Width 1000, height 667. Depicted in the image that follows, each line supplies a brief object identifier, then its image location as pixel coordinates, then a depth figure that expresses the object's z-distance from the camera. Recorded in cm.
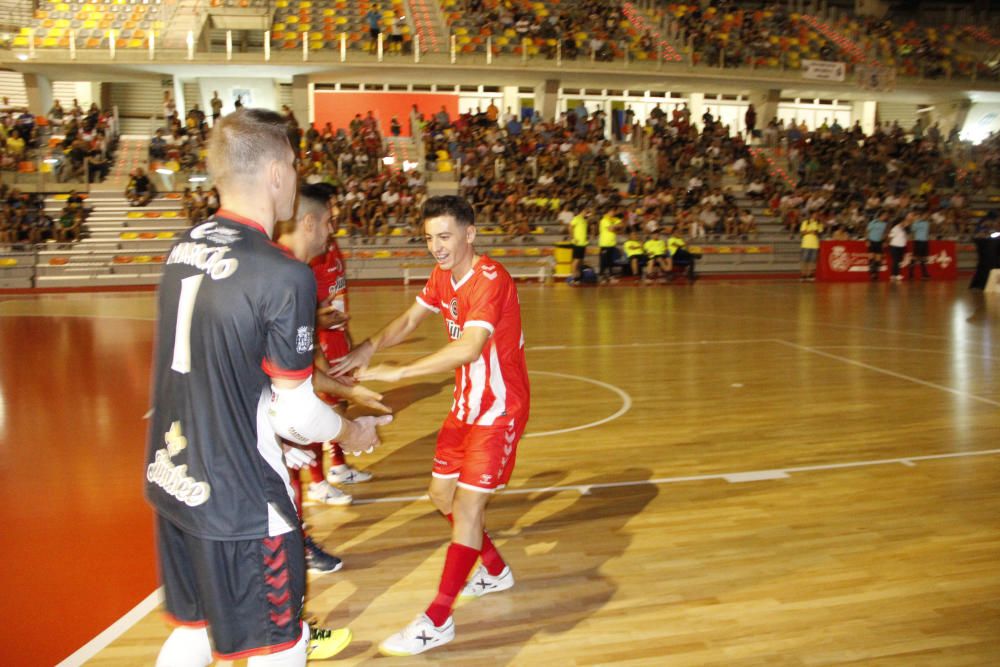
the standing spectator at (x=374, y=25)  2522
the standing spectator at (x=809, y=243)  1970
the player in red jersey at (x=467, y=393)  330
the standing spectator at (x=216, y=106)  2369
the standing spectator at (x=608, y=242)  1883
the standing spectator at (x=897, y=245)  1970
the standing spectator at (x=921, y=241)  1995
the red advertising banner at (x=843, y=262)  2009
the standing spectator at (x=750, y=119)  2831
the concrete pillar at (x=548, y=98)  2630
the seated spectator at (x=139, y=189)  2102
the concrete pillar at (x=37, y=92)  2405
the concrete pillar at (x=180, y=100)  2575
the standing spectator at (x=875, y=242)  1995
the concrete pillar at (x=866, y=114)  3203
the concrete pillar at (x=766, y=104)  2876
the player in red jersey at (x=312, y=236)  380
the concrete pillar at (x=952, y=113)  3131
